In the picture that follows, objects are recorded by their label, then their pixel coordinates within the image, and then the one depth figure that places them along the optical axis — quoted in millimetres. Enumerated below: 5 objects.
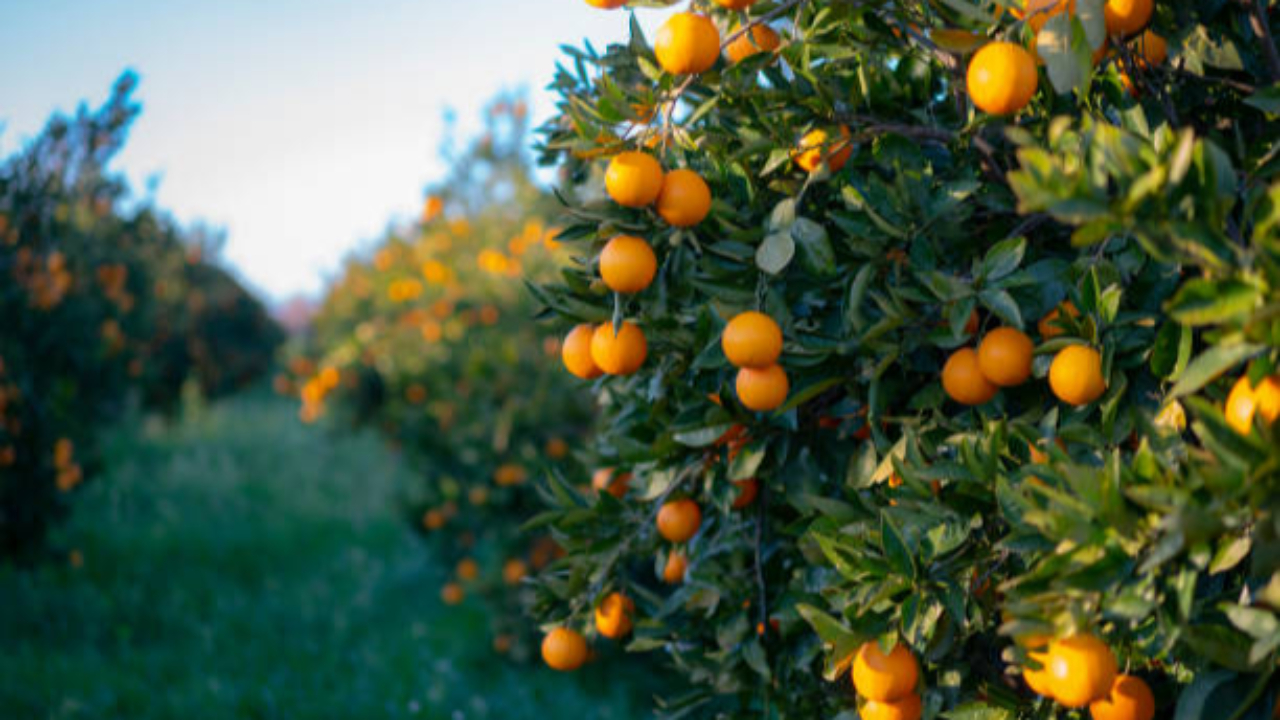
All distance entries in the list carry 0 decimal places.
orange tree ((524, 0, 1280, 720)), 973
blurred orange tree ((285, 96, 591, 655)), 4031
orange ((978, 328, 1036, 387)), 1242
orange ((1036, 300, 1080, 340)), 1245
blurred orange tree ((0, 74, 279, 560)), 4145
